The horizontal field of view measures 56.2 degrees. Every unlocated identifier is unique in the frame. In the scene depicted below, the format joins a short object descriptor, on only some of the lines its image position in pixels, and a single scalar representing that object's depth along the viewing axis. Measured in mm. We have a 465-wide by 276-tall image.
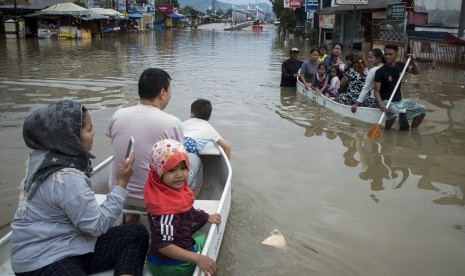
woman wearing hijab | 2418
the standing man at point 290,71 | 12438
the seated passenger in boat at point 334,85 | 10438
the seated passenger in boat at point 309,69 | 10930
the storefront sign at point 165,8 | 71812
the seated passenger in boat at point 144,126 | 3537
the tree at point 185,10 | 104438
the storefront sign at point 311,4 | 34750
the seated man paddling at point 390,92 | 7953
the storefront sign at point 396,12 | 17062
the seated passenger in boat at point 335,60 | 10539
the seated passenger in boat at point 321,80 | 10469
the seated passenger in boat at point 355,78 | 9008
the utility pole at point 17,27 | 33188
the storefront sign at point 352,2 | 18469
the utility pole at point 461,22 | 16898
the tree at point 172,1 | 91000
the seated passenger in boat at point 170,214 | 2717
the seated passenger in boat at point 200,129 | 4855
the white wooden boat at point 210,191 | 3090
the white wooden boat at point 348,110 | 8395
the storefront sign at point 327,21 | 29078
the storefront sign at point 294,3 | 38469
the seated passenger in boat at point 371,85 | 8148
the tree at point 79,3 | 42725
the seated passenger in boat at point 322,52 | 11355
